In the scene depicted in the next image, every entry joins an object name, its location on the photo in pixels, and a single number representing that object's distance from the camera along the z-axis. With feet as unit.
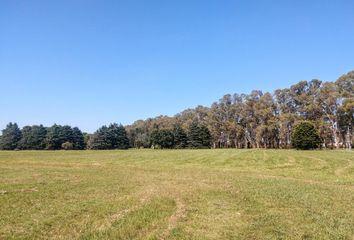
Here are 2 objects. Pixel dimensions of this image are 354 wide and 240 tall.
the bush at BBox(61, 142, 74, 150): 371.17
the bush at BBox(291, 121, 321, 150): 217.38
